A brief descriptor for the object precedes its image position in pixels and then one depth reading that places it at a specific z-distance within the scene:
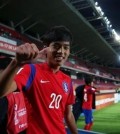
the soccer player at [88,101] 9.48
